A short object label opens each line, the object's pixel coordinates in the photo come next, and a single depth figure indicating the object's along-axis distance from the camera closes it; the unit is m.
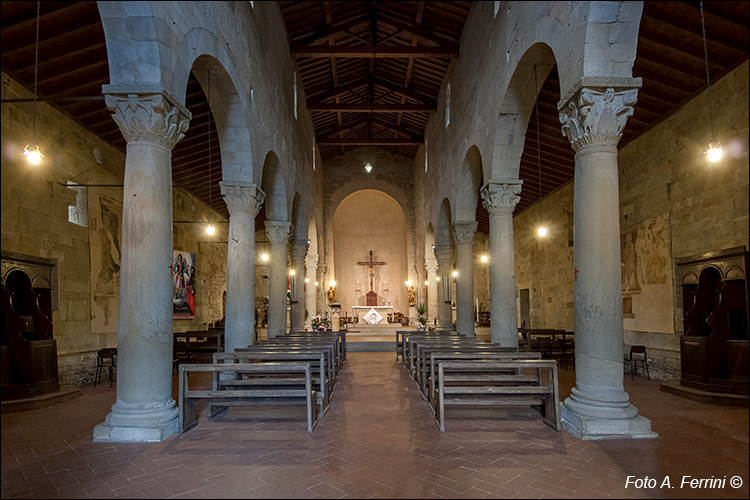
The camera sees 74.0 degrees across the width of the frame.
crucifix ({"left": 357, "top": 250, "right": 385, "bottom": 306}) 29.92
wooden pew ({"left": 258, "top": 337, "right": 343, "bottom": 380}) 9.64
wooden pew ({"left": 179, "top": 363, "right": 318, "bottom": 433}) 6.28
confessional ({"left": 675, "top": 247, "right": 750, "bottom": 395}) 8.29
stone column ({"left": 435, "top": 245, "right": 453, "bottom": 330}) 19.73
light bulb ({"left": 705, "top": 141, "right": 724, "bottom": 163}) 7.40
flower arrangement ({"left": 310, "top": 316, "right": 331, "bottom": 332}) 17.72
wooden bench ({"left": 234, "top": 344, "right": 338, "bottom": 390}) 8.55
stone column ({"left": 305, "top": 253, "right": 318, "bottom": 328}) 23.83
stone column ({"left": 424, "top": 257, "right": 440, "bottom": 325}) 23.25
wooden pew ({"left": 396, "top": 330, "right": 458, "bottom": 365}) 13.00
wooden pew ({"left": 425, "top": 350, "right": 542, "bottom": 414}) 7.24
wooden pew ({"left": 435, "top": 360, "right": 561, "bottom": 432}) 6.33
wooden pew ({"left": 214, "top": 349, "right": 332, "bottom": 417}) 7.27
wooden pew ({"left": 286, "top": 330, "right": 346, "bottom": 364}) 12.80
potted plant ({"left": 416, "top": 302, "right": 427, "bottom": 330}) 19.15
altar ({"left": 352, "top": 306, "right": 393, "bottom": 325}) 23.53
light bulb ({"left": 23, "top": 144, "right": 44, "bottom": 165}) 7.32
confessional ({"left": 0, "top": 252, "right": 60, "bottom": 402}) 8.80
